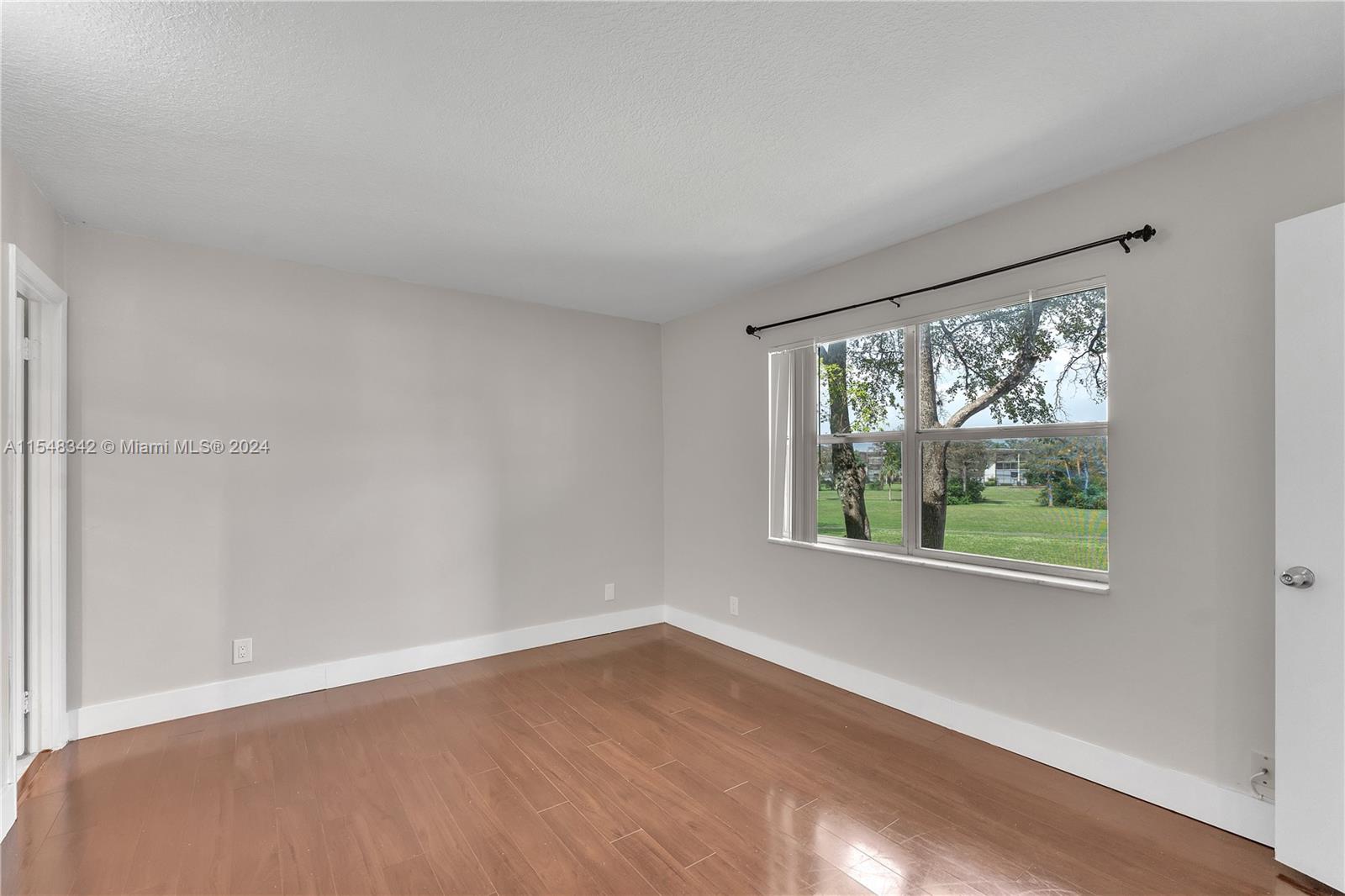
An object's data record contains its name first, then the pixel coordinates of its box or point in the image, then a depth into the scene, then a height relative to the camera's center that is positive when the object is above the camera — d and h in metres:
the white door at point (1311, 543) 1.83 -0.29
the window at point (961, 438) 2.64 +0.06
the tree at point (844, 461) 3.62 -0.08
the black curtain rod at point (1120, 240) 2.31 +0.83
